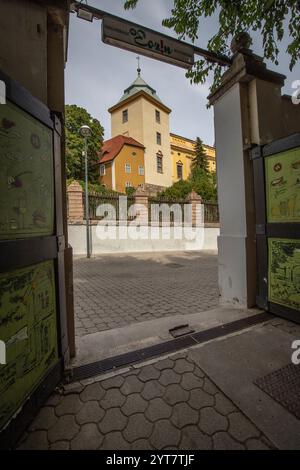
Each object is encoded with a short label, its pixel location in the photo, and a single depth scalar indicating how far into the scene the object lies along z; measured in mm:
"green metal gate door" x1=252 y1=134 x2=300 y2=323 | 2938
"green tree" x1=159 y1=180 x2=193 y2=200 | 20984
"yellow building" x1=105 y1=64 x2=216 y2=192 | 32281
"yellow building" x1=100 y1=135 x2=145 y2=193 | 30781
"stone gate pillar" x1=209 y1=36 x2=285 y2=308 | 3441
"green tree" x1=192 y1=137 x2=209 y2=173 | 40812
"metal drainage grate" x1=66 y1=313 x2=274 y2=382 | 2160
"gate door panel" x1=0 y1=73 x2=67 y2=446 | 1453
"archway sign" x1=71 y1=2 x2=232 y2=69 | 3159
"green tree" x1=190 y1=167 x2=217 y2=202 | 21828
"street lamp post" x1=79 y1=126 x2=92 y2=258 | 10562
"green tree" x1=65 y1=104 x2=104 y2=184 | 25922
